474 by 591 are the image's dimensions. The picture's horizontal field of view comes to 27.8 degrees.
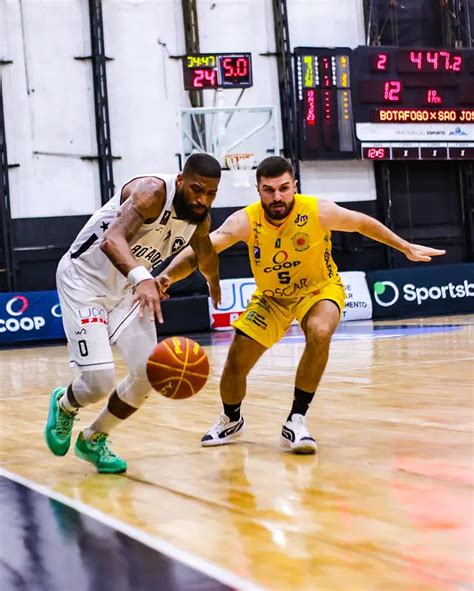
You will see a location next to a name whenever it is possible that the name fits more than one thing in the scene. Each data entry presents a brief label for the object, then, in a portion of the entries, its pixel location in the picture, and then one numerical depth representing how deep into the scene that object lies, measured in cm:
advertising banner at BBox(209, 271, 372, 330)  2042
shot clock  1869
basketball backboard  1900
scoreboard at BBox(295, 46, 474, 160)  2067
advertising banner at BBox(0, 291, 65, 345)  1950
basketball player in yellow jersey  587
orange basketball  473
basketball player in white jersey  510
